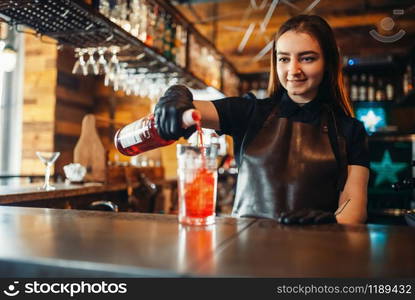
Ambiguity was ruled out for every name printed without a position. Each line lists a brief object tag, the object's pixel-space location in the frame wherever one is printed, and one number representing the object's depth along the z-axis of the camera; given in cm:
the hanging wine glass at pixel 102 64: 297
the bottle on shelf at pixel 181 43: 406
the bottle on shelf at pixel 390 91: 560
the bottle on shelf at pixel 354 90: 568
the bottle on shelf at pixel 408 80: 489
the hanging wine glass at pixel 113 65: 298
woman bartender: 128
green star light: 463
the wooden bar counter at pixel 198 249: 51
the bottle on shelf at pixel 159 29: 348
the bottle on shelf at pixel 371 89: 565
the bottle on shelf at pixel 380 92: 562
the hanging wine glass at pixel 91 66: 296
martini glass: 271
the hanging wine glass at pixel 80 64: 292
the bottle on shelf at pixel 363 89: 568
